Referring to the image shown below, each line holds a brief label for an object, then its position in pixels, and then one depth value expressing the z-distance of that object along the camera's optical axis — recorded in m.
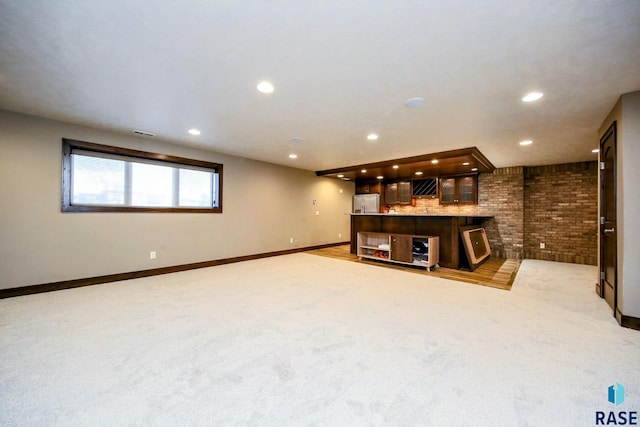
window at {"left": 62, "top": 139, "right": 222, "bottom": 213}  3.90
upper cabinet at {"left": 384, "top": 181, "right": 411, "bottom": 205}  8.01
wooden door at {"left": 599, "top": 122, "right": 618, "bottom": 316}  3.04
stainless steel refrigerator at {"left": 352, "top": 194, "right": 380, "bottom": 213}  8.51
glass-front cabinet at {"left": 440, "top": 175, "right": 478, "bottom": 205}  7.05
